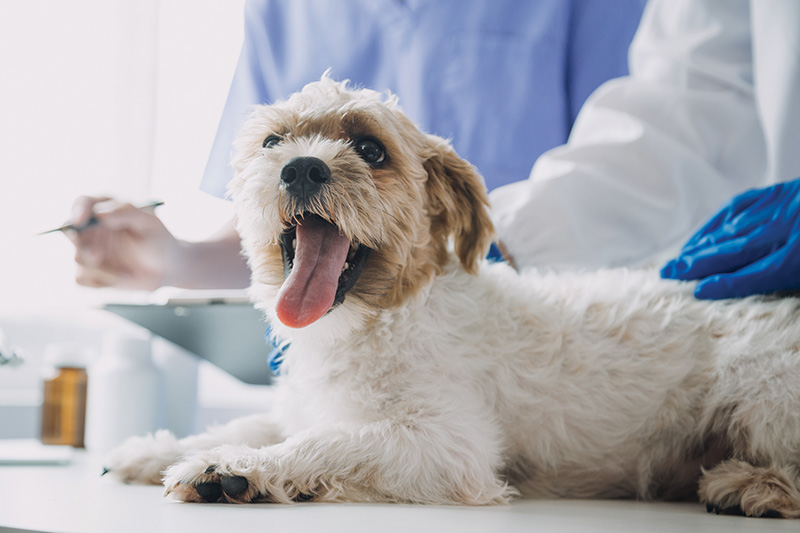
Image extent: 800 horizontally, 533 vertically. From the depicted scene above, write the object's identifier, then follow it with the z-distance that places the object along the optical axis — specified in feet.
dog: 3.88
